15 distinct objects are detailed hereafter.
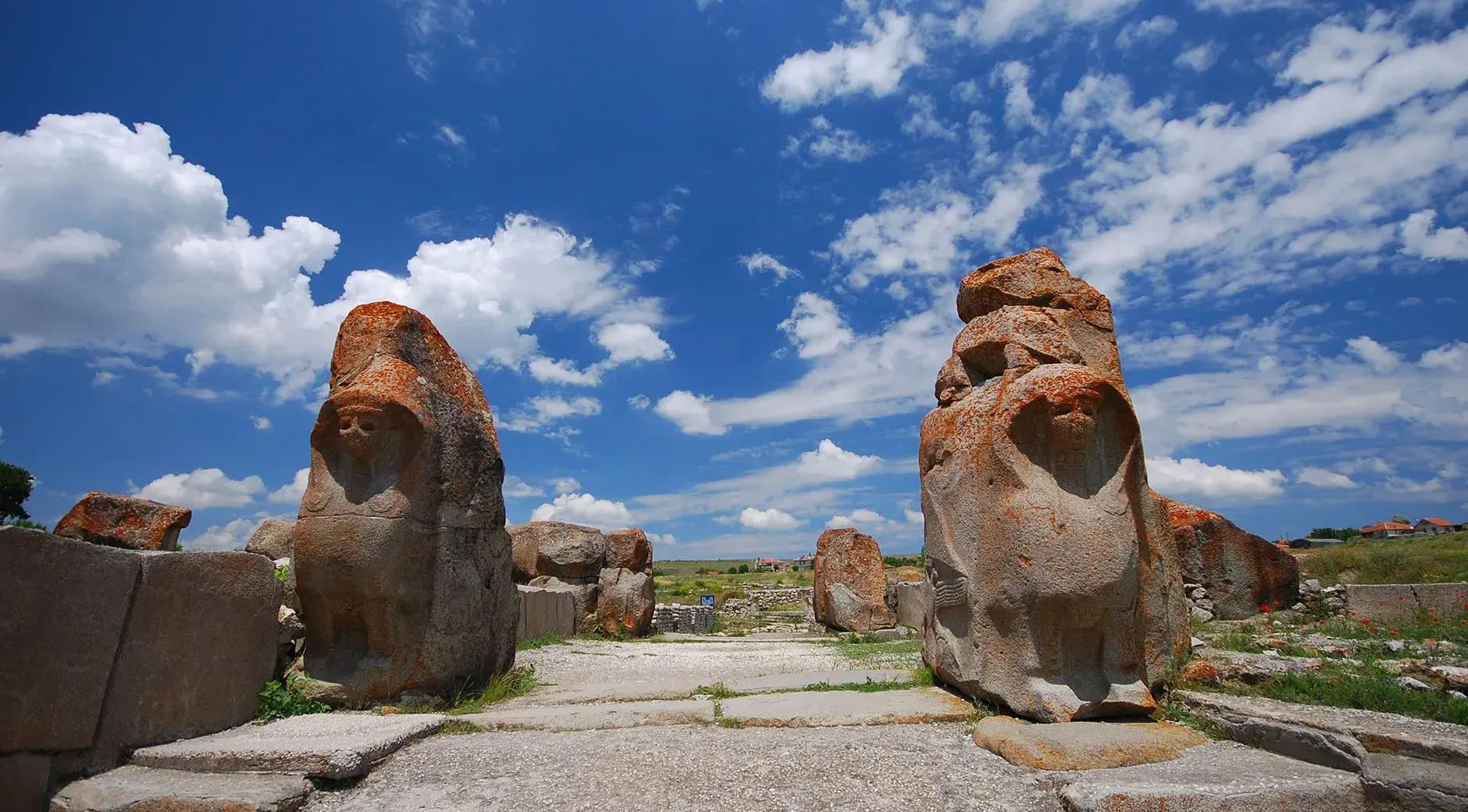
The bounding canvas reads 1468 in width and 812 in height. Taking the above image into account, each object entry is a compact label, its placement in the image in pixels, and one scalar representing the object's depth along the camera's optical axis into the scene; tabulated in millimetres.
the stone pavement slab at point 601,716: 5363
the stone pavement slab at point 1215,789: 3500
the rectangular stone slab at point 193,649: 4480
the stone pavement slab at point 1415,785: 3340
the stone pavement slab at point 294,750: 4141
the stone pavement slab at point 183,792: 3754
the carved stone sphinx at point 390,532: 5910
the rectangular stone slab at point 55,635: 3926
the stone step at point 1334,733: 3744
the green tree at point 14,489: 25422
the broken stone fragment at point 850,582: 15469
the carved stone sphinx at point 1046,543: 4945
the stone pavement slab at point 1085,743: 4113
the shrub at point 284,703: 5340
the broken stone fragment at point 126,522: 6148
